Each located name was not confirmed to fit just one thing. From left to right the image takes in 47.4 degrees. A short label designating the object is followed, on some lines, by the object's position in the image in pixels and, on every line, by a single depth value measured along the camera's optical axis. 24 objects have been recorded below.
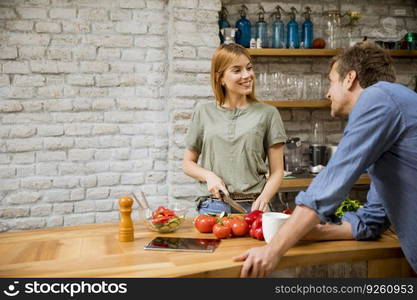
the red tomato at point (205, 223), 1.99
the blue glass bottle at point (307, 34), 4.12
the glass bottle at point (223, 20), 3.88
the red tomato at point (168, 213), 1.98
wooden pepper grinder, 1.88
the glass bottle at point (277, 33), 4.05
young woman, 2.53
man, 1.46
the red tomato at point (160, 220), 1.96
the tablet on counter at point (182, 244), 1.75
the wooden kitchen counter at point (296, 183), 3.67
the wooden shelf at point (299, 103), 3.90
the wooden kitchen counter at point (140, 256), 1.54
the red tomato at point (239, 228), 1.92
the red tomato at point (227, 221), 1.93
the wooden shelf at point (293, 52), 3.91
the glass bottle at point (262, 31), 4.02
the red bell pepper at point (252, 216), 1.94
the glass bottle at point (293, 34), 4.08
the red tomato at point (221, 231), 1.90
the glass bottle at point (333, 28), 4.21
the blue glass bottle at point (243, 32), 3.96
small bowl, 1.96
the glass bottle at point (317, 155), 3.97
